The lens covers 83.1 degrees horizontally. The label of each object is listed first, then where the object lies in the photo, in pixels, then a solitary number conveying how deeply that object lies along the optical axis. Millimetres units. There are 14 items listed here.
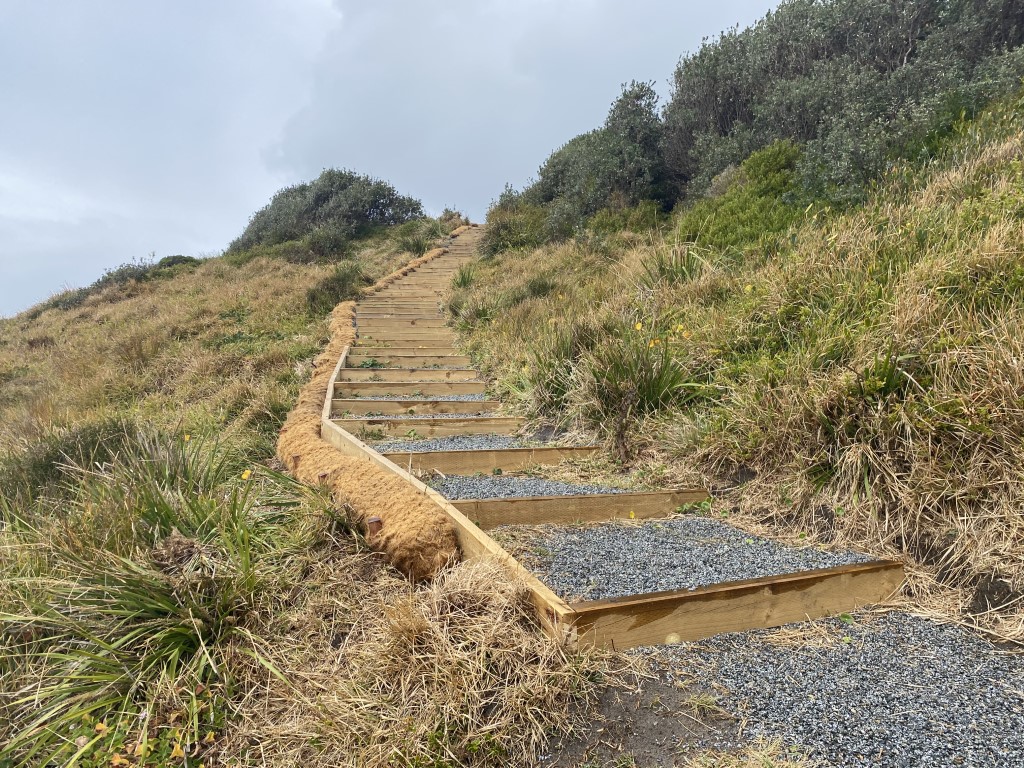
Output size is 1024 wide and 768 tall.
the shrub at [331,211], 21703
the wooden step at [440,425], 5387
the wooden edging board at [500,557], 1971
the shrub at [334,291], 11844
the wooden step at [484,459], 4184
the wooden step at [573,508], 3074
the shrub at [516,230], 14594
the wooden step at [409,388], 6846
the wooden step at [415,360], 8438
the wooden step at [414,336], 9648
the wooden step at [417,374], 7699
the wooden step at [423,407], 6316
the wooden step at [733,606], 2062
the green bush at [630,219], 11297
